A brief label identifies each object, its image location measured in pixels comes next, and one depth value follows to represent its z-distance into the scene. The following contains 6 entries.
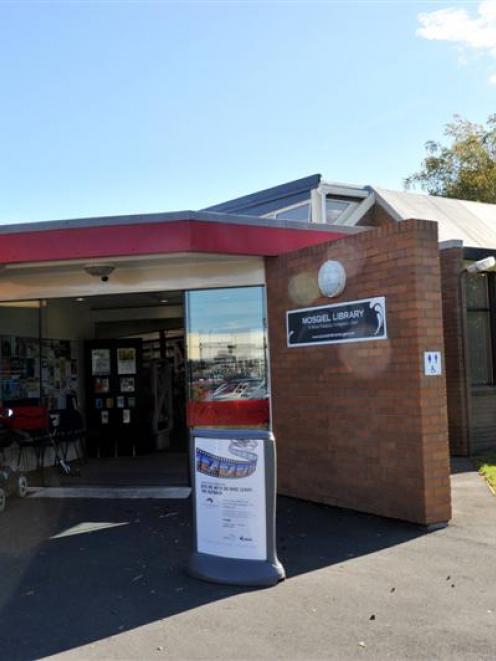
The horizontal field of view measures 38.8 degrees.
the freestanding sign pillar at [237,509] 5.36
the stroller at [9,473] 8.96
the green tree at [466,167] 31.17
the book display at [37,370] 11.34
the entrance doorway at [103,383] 11.16
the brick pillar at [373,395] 7.04
